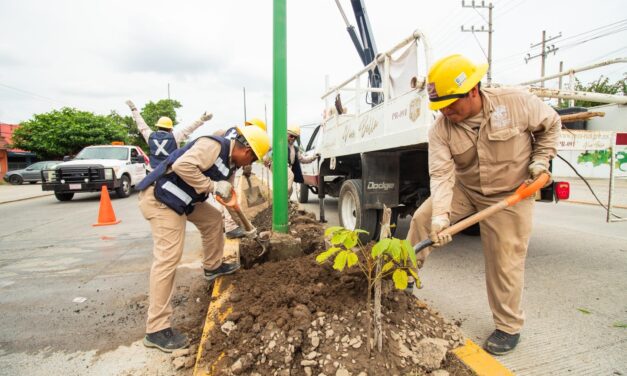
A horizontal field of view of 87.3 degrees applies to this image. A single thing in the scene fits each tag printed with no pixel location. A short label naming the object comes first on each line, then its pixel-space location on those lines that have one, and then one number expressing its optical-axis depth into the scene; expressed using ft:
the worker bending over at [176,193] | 7.67
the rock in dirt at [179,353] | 7.25
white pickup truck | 33.35
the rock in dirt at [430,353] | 6.08
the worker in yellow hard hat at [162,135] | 17.17
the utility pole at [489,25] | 73.26
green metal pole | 11.44
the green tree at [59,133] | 78.59
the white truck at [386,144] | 11.49
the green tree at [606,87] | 72.59
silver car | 71.31
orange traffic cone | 22.95
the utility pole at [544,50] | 80.82
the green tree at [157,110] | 106.93
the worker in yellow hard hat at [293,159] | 17.58
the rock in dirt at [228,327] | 7.05
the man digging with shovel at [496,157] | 6.77
